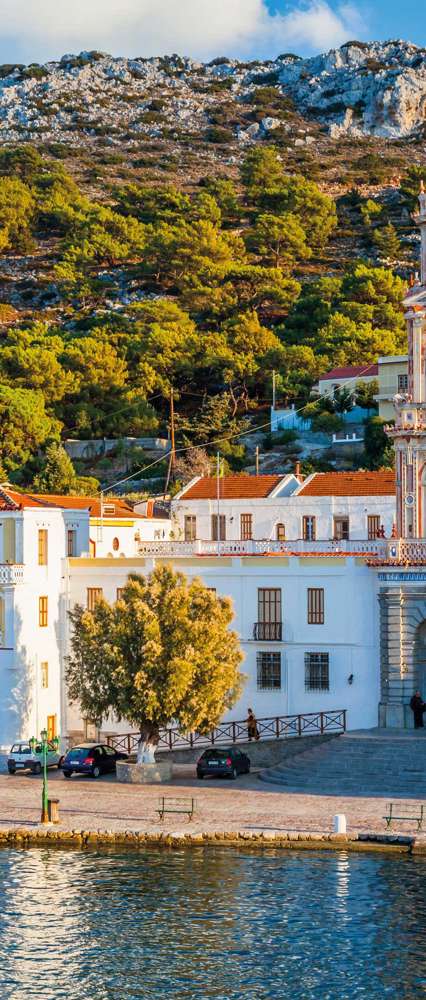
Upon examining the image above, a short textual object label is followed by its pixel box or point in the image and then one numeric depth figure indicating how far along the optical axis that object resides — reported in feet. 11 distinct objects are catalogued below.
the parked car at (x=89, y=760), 172.55
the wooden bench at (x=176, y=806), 144.65
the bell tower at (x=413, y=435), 183.62
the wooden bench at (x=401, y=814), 138.72
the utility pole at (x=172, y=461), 307.68
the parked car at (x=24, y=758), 176.65
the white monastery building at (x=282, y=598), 179.32
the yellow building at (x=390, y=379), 335.88
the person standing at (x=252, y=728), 183.11
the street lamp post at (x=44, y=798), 142.41
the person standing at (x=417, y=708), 175.94
